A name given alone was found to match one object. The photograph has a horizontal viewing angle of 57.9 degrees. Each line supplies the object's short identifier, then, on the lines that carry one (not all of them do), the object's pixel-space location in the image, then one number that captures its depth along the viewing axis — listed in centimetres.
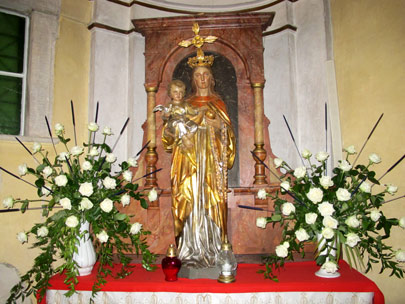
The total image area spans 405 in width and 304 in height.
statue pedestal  301
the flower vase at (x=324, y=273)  292
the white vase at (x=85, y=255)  303
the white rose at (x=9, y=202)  298
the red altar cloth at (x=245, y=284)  273
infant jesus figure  347
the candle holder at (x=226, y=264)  287
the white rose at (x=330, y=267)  263
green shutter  397
